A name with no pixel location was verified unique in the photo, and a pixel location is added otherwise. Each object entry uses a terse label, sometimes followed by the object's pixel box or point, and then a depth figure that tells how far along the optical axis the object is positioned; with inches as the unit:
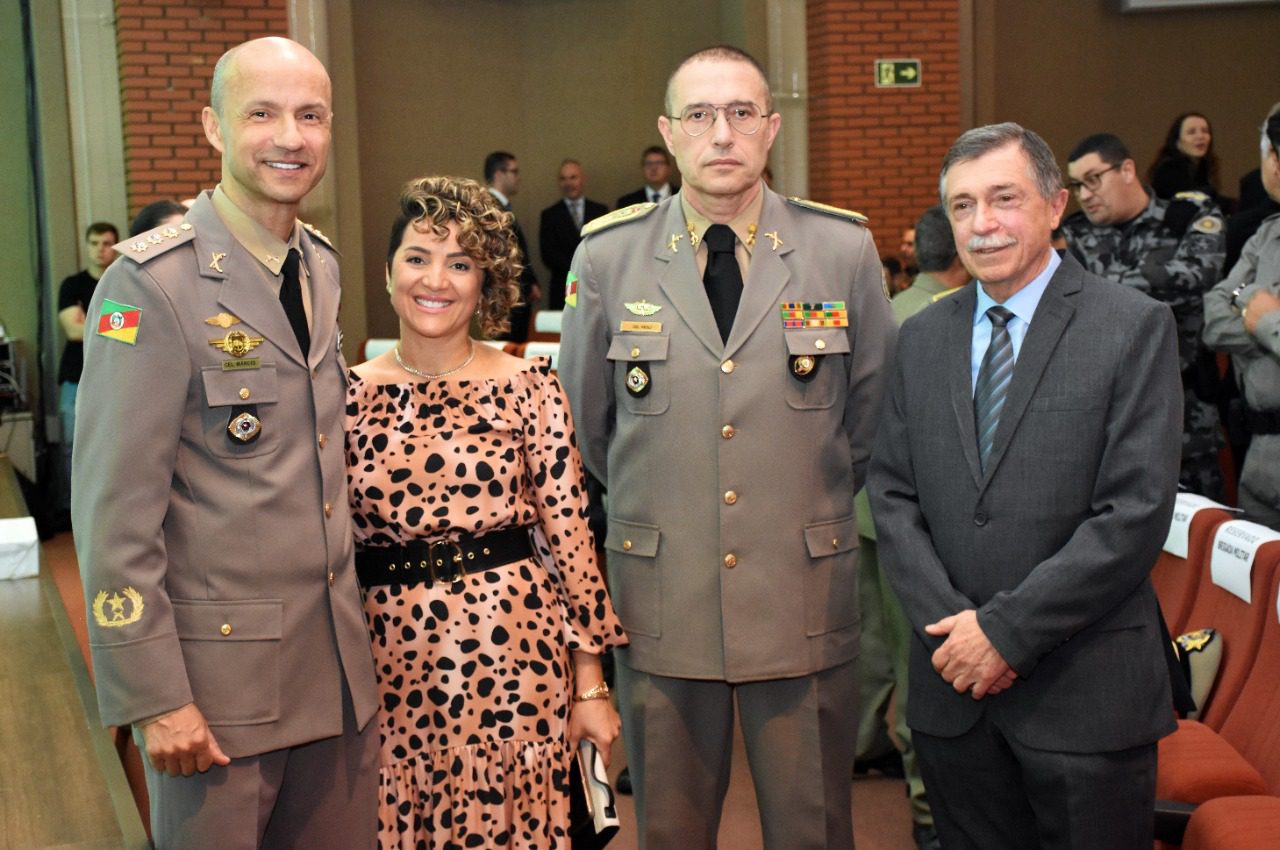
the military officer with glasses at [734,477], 105.0
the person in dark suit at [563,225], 421.1
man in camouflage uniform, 180.5
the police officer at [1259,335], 153.2
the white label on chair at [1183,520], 139.4
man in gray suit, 88.0
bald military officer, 78.2
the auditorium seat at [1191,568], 137.1
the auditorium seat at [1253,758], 99.3
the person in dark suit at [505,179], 395.9
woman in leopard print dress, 92.8
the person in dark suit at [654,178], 415.2
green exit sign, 387.5
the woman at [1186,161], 289.6
